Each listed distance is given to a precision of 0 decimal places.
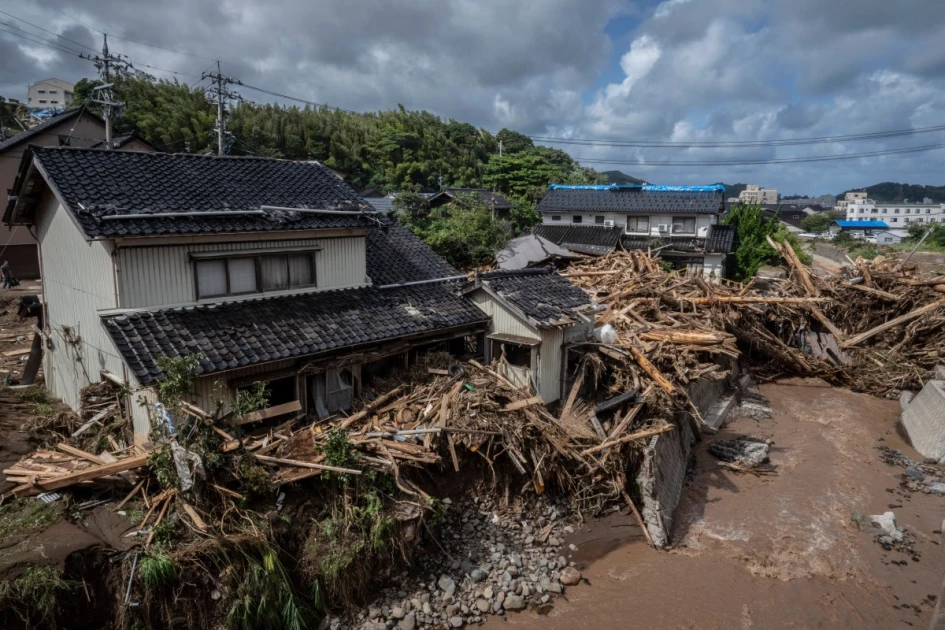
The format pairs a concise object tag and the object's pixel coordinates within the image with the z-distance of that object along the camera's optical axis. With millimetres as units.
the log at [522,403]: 11805
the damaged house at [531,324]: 13352
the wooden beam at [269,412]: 10374
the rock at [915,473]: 14586
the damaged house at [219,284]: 10461
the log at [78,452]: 9547
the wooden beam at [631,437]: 11688
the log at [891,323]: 19953
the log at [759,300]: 20625
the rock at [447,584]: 9843
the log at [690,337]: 15711
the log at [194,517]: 8487
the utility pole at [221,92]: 28609
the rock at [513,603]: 9773
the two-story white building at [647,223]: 29578
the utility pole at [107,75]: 24109
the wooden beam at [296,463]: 9688
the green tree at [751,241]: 30938
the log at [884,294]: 20922
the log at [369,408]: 11367
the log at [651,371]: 13375
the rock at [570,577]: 10422
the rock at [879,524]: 12102
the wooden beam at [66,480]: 8789
